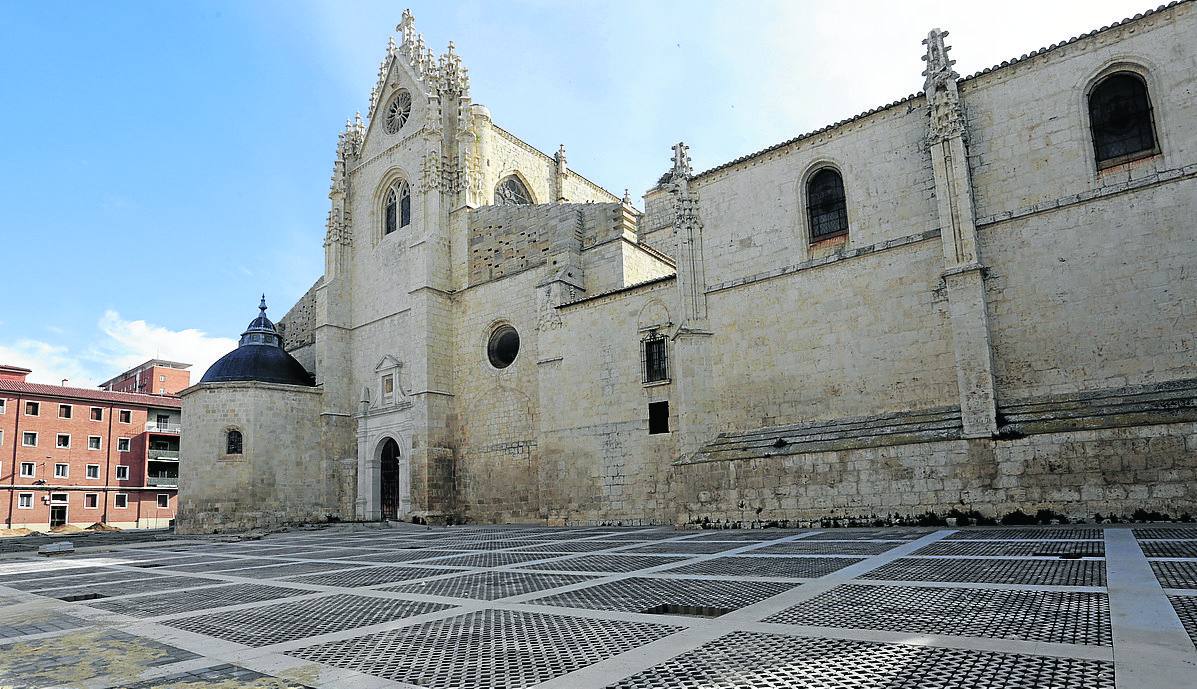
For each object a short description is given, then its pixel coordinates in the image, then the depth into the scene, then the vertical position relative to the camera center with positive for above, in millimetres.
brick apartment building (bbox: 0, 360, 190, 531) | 42188 +1440
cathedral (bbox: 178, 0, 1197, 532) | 12609 +2829
